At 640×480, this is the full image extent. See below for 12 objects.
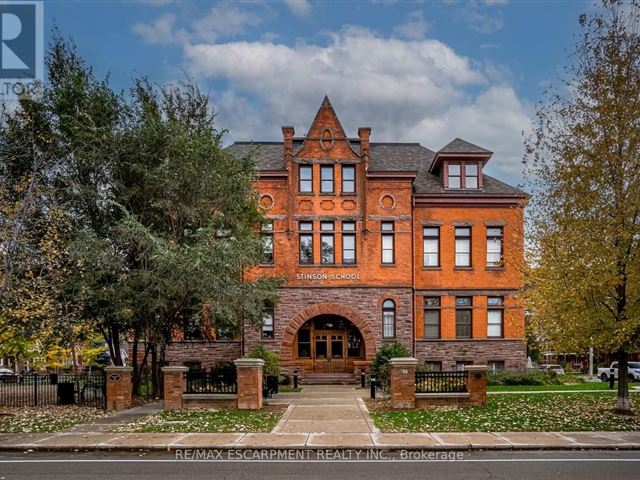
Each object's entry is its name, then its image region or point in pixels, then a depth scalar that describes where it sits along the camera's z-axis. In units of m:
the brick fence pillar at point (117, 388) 21.02
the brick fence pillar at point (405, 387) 19.97
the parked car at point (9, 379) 27.66
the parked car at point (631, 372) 45.40
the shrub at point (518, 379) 31.92
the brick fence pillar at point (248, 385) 20.19
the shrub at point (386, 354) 31.62
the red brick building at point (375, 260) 34.22
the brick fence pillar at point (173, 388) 20.23
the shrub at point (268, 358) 30.38
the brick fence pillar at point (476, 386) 20.39
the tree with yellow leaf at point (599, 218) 17.81
